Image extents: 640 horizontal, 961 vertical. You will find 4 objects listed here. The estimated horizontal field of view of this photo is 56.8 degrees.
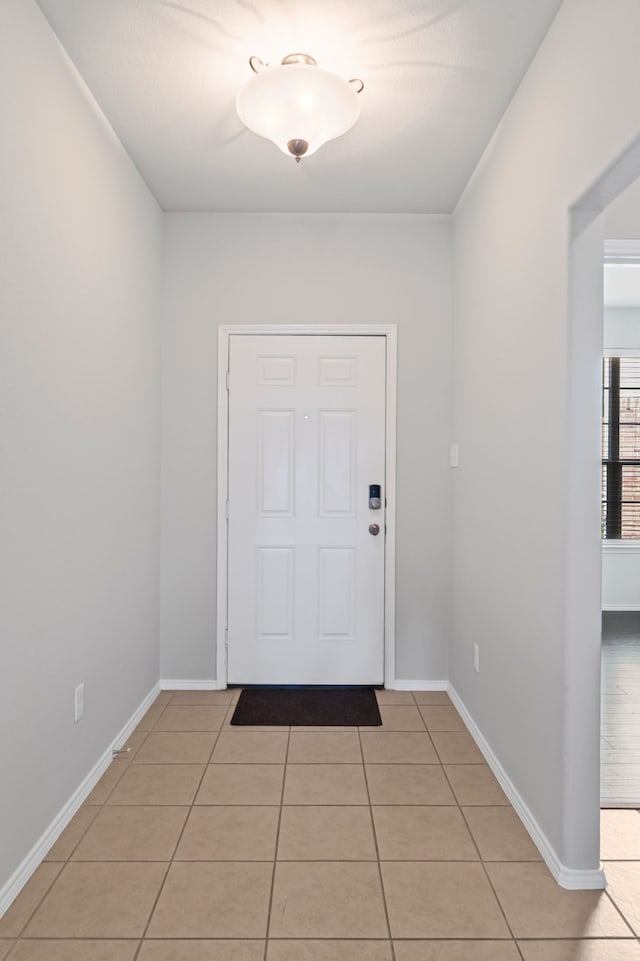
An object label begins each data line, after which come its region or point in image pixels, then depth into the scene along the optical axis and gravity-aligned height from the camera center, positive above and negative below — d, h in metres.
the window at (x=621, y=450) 5.28 +0.27
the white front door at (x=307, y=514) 3.23 -0.20
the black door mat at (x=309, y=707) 2.86 -1.17
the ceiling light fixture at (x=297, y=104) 1.80 +1.18
